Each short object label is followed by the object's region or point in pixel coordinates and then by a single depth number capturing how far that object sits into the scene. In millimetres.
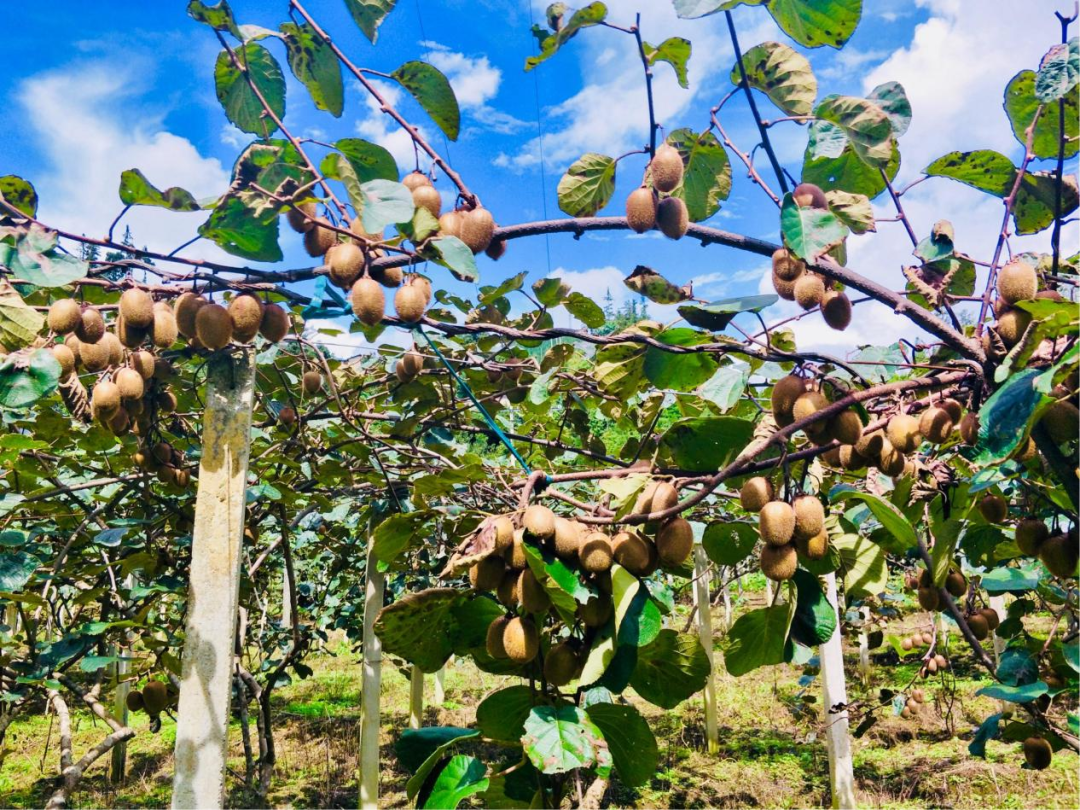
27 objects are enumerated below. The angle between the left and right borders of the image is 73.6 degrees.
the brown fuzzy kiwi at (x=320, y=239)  1173
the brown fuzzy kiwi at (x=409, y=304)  1156
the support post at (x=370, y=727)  3520
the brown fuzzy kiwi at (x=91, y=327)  1200
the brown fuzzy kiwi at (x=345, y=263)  1069
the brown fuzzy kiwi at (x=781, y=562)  859
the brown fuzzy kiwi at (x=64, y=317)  1174
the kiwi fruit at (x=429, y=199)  1146
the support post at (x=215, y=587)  1223
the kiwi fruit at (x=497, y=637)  847
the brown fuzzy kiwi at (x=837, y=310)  948
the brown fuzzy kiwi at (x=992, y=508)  1153
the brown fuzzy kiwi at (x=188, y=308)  1201
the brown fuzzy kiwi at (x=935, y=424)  958
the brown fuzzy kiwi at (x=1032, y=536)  997
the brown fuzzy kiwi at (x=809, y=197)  844
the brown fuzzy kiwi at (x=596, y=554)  820
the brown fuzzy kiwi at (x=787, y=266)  907
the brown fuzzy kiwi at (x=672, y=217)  954
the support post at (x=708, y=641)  5914
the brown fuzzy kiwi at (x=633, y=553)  844
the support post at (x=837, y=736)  3771
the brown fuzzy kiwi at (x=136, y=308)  1188
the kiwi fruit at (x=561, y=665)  841
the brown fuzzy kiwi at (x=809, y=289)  911
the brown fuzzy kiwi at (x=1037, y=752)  1274
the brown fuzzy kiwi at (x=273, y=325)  1271
